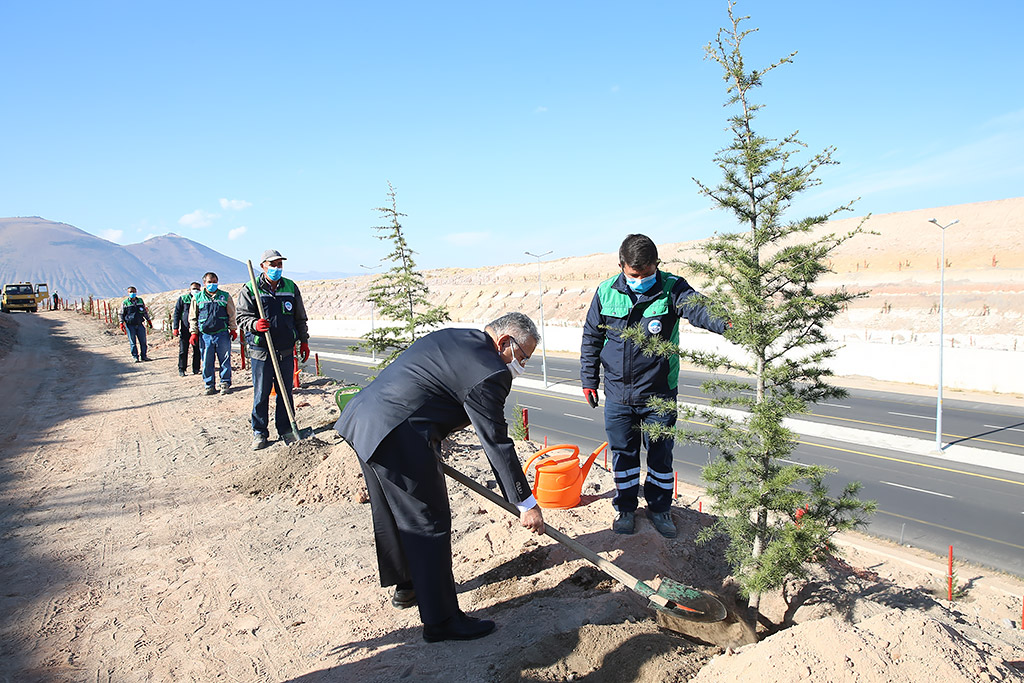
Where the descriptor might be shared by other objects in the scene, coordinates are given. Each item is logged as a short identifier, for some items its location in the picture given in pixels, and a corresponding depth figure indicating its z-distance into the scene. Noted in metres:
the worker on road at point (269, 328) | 7.59
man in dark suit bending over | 3.39
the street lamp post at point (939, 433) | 13.89
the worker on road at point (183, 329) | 14.15
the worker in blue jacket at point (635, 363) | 4.38
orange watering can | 5.35
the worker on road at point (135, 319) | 16.12
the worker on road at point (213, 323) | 11.63
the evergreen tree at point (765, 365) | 3.66
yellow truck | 42.56
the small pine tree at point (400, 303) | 10.05
